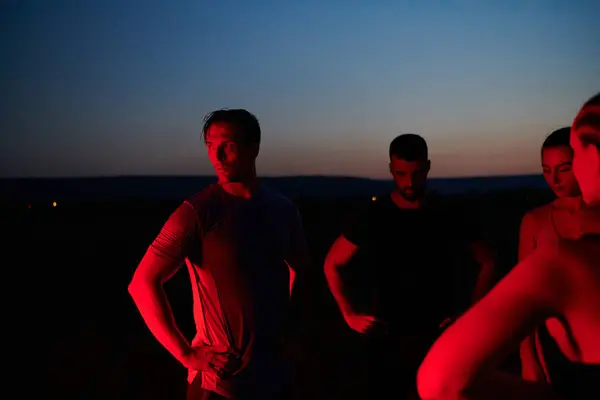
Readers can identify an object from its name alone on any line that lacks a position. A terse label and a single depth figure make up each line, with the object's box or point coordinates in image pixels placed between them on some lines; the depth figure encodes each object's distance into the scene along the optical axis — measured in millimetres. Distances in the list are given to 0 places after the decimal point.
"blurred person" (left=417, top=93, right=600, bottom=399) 1255
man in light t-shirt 2912
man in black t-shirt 4020
